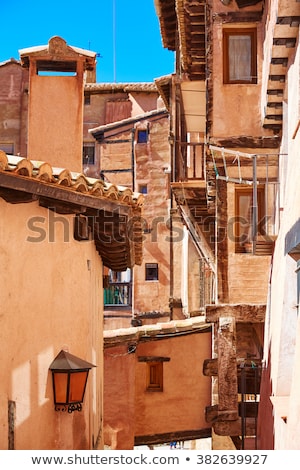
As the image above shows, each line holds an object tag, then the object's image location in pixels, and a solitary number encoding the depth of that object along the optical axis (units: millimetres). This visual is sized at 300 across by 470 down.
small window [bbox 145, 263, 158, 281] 34594
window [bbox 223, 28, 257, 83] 12328
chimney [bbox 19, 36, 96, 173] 12477
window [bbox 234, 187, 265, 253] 13594
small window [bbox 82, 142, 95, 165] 37969
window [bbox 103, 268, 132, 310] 35125
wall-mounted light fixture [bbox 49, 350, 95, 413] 9344
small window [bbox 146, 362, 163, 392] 18562
